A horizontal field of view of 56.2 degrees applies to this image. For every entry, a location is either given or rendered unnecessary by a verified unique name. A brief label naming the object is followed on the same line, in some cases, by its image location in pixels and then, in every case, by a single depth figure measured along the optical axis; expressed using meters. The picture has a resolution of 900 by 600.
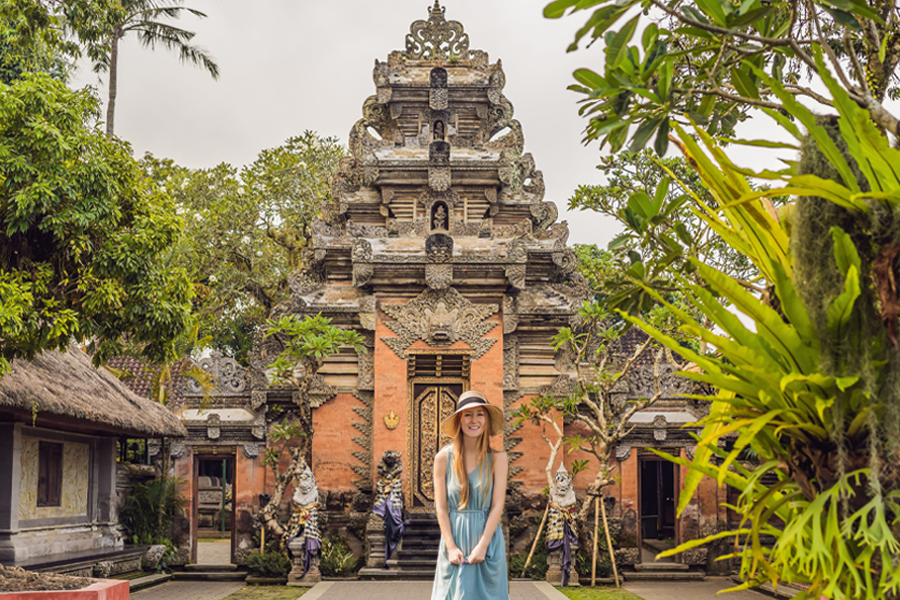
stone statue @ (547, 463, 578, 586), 13.24
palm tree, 20.64
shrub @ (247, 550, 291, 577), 13.84
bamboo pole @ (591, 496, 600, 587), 13.37
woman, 4.12
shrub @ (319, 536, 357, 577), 13.84
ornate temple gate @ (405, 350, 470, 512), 14.84
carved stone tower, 14.98
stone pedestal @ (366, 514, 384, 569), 13.73
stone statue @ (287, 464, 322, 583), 13.37
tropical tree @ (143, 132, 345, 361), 22.70
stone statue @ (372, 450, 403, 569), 13.56
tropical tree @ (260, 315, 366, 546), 12.97
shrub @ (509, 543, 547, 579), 13.69
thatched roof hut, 10.52
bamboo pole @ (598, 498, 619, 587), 13.24
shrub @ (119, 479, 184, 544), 14.71
